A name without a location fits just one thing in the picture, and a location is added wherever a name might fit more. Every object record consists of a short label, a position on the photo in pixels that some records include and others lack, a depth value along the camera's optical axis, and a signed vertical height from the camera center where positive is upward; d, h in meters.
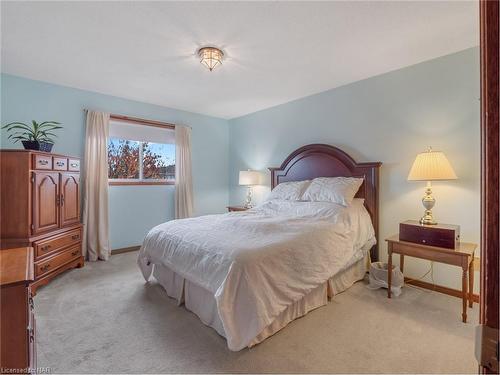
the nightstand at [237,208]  4.50 -0.39
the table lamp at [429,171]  2.34 +0.14
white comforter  1.67 -0.56
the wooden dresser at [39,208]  2.55 -0.21
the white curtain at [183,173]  4.61 +0.28
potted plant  2.81 +0.71
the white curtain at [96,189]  3.66 -0.01
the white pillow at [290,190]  3.46 -0.04
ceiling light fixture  2.49 +1.37
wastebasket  2.62 -1.01
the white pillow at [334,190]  2.98 -0.04
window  4.10 +0.60
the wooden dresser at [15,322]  0.86 -0.48
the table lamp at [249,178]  4.47 +0.17
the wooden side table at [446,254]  2.10 -0.63
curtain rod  3.95 +1.15
